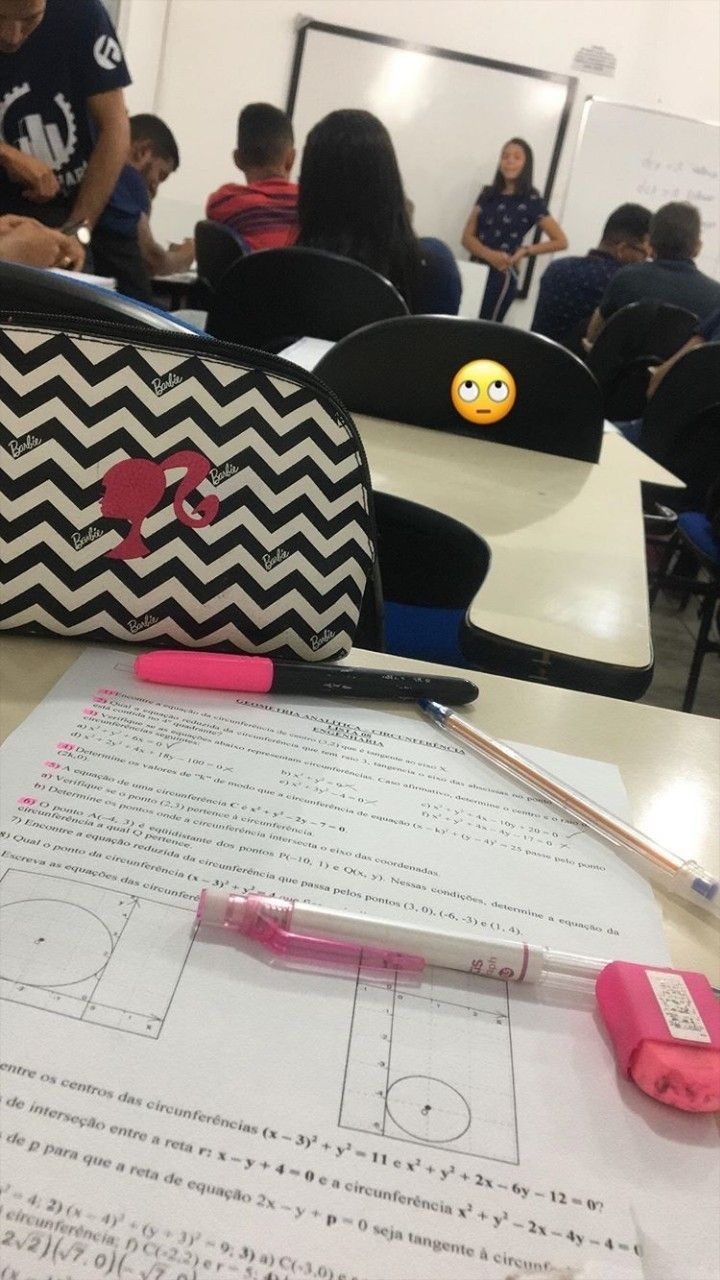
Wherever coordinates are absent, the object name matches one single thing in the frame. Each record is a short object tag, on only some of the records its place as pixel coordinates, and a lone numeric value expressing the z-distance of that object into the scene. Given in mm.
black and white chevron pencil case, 516
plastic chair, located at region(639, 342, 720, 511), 2453
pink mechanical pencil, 349
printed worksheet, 263
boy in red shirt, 2643
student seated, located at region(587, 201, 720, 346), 3467
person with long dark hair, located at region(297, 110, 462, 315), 1946
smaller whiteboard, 5219
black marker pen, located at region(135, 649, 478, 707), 531
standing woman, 5121
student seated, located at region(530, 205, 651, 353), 4254
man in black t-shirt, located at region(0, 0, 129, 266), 1706
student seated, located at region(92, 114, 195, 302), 2293
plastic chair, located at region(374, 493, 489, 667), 1019
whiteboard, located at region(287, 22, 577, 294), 5086
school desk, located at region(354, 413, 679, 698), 689
